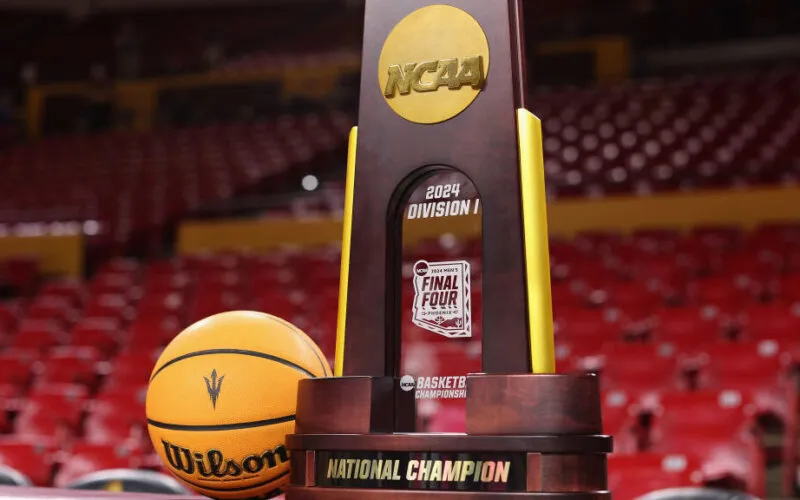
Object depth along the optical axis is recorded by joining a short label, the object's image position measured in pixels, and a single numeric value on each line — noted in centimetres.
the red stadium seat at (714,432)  353
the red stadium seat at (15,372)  545
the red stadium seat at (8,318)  663
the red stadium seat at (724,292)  538
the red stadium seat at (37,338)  613
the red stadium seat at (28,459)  367
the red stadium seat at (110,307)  661
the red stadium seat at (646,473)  285
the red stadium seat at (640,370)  440
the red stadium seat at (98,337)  607
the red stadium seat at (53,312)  668
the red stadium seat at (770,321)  484
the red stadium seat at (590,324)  504
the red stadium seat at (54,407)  475
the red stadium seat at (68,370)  544
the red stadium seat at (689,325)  489
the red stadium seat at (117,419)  454
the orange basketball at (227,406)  142
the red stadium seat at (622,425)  378
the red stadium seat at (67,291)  713
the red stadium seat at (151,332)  584
